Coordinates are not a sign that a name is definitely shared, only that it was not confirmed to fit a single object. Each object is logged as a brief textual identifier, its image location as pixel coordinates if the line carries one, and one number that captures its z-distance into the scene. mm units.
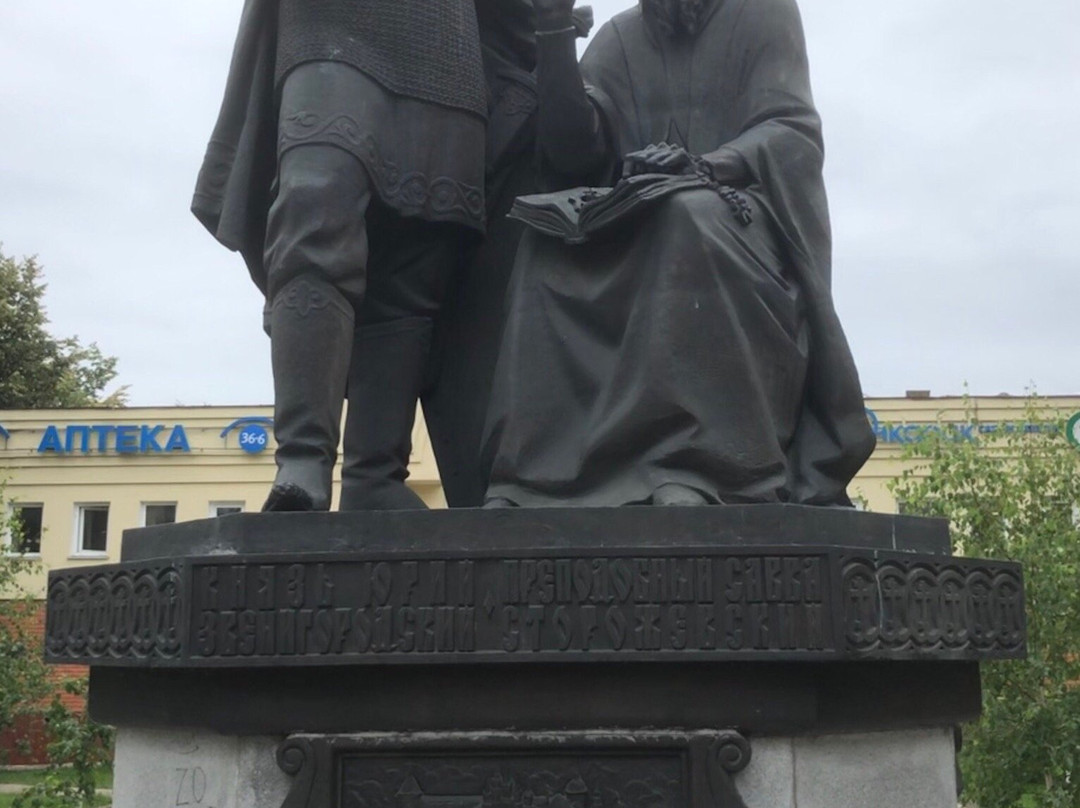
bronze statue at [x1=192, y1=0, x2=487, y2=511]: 4000
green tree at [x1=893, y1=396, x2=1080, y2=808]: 11820
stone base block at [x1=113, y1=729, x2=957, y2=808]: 3451
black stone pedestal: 3371
